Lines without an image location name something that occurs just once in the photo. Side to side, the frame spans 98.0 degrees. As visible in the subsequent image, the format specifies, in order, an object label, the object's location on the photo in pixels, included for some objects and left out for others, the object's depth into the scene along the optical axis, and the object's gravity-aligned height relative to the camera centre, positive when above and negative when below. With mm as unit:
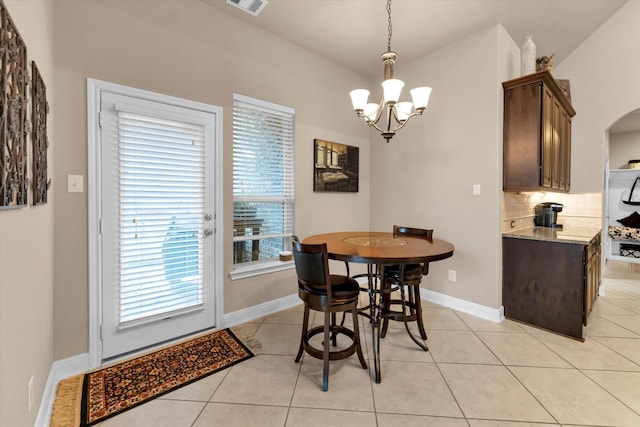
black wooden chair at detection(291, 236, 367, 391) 1780 -567
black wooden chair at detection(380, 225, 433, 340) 2285 -650
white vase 2832 +1593
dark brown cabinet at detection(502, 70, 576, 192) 2689 +805
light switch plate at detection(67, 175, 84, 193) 1920 +176
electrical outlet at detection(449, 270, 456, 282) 3156 -736
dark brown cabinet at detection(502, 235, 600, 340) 2477 -680
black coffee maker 3582 -35
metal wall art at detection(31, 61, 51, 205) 1380 +396
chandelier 2060 +866
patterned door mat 1634 -1160
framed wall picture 3385 +567
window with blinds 2771 +328
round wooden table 1750 -274
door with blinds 2070 -101
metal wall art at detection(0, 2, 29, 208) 975 +368
